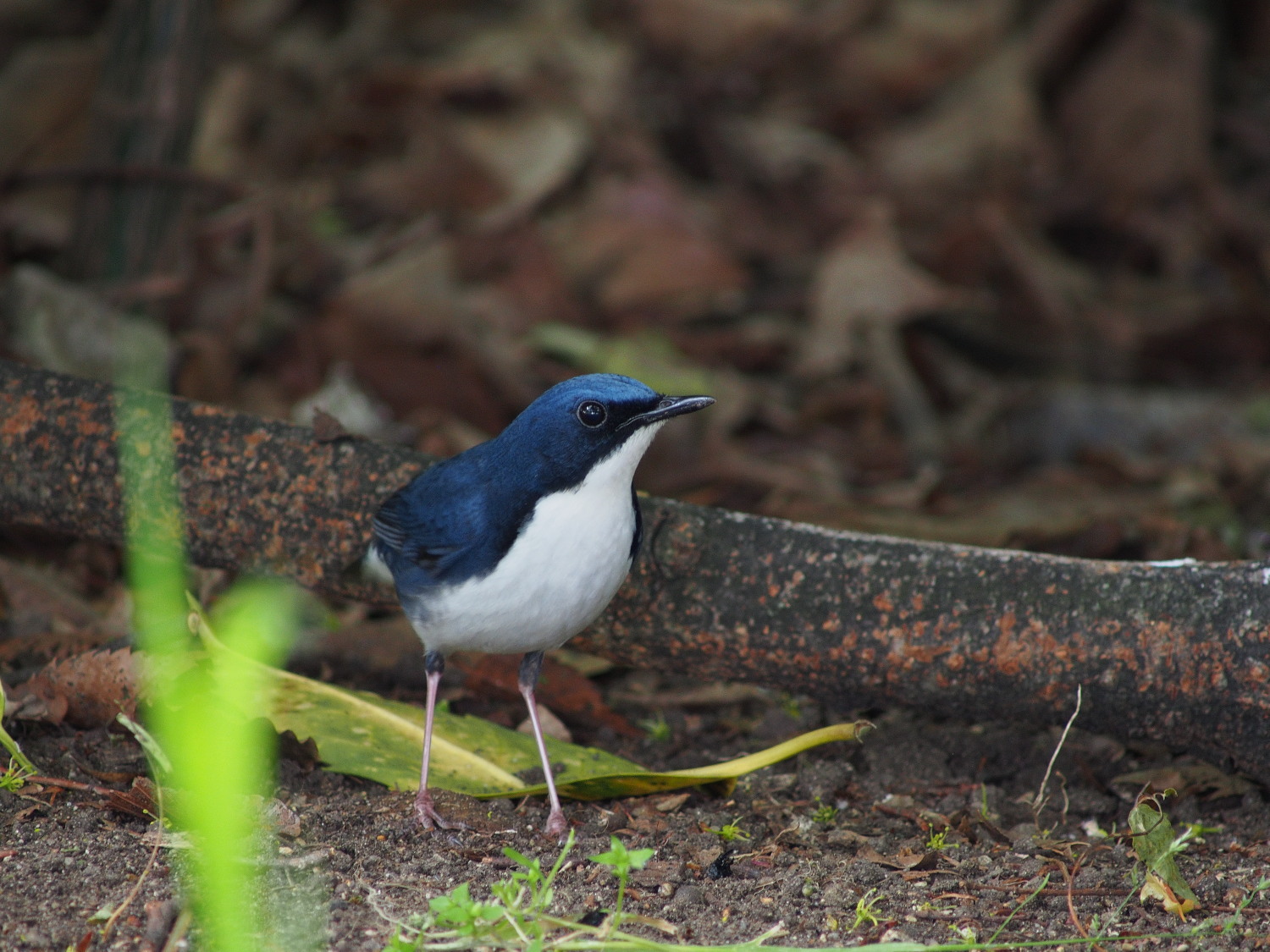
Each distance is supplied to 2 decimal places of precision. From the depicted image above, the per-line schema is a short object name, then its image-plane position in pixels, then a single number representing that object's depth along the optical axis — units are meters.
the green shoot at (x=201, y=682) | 5.29
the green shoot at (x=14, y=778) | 6.67
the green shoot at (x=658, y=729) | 8.70
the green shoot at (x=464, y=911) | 5.38
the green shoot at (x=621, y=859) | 5.45
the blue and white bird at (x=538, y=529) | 7.10
